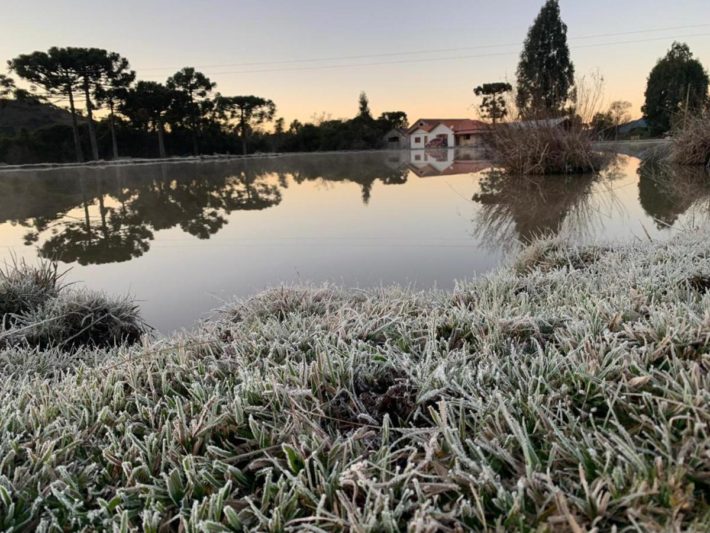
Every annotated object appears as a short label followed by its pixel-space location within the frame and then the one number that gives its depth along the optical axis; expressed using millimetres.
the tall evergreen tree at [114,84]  23672
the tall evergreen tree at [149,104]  25750
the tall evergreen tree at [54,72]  21781
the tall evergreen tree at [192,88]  28516
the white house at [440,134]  41094
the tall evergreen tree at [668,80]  27547
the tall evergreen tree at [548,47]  29297
